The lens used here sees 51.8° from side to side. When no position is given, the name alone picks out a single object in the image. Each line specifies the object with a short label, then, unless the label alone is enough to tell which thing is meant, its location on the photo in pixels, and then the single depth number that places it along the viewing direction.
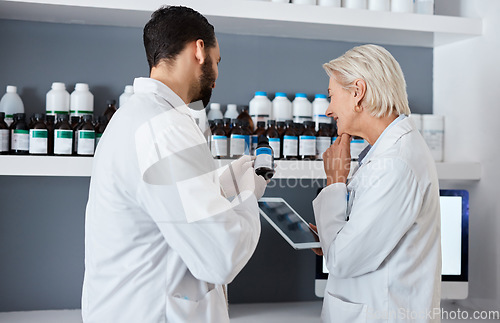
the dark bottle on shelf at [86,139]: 1.54
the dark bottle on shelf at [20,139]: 1.52
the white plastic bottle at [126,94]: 1.70
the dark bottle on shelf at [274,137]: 1.69
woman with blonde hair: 1.10
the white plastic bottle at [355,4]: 1.74
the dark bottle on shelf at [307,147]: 1.70
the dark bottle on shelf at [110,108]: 1.72
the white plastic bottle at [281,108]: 1.85
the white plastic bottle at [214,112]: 1.79
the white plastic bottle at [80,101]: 1.67
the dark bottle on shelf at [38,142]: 1.51
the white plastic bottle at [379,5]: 1.76
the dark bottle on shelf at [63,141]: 1.53
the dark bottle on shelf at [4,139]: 1.51
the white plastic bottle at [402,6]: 1.78
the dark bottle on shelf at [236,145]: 1.65
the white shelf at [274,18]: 1.55
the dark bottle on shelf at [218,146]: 1.64
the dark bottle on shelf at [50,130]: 1.57
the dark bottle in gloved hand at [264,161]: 1.18
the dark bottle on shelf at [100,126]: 1.59
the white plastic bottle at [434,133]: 1.96
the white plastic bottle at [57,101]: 1.65
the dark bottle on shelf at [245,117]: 1.81
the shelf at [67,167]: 1.47
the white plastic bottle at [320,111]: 1.85
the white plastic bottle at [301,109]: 1.85
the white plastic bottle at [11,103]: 1.63
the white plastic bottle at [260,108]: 1.82
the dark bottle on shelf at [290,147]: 1.69
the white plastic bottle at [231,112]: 1.81
